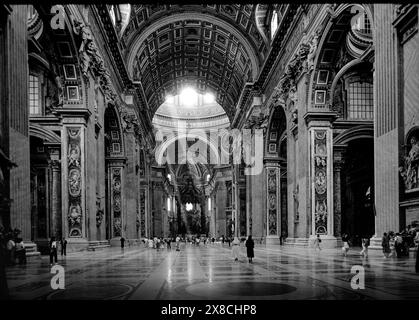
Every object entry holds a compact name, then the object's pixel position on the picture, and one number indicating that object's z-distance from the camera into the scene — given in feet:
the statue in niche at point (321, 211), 70.79
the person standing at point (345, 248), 53.16
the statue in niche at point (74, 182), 68.08
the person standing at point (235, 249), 55.72
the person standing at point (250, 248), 50.60
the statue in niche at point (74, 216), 67.15
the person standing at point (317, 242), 66.27
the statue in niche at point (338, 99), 89.20
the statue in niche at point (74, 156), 68.74
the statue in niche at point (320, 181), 71.46
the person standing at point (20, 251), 38.06
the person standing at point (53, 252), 43.80
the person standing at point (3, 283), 22.98
